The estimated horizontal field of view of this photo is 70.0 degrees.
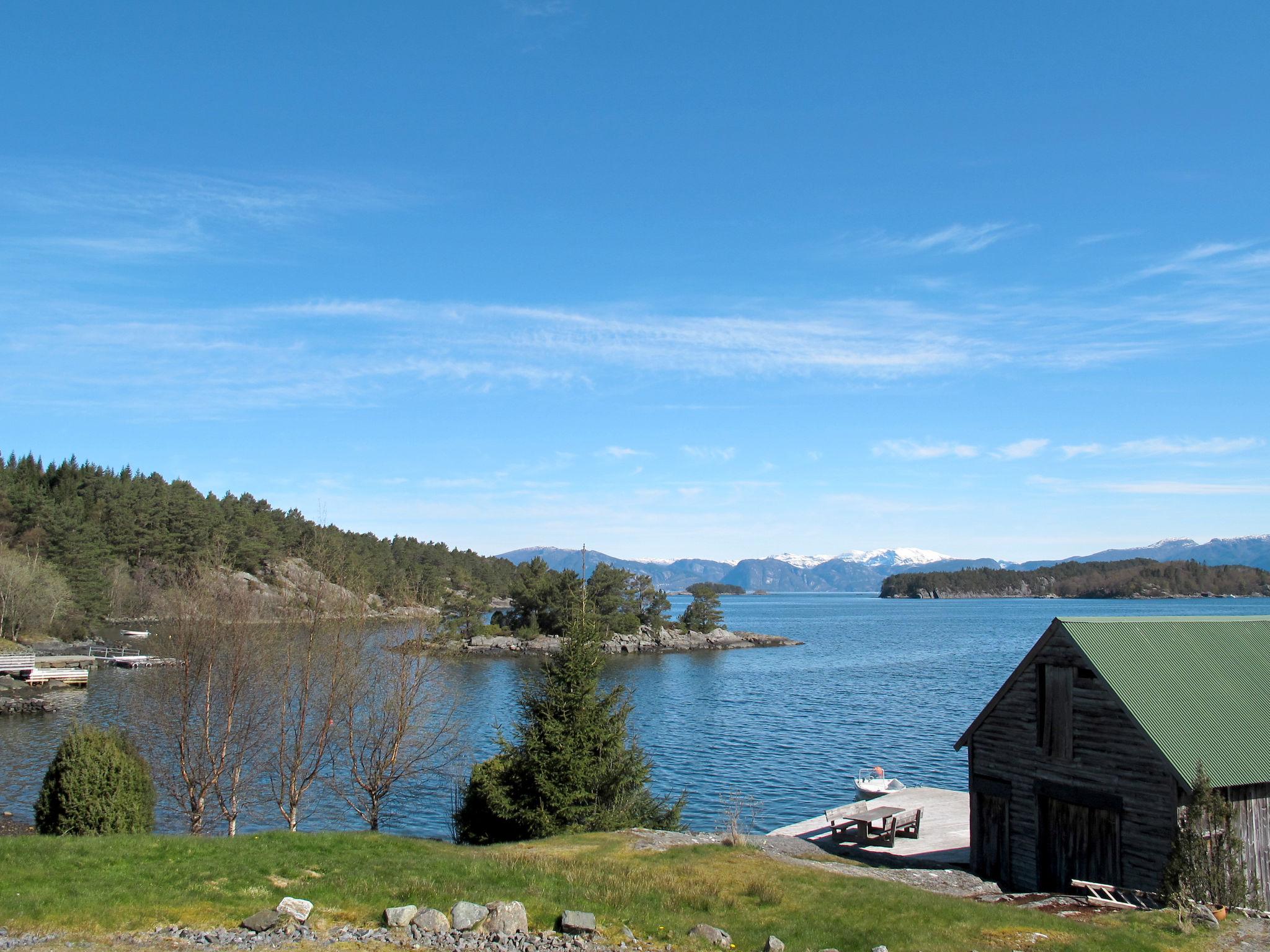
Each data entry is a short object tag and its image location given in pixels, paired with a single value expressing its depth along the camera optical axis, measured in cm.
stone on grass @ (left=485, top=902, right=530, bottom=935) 1497
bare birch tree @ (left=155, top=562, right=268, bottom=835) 2961
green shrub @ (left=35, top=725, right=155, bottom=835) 2312
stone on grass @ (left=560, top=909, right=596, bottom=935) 1503
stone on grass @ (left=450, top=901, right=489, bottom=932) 1491
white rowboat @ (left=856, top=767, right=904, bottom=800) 4053
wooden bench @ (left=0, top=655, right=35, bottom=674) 7346
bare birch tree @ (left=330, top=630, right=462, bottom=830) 3269
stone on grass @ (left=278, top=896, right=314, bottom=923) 1493
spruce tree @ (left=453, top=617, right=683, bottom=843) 2731
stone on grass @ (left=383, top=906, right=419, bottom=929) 1498
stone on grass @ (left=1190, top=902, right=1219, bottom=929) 1800
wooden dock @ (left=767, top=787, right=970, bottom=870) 2855
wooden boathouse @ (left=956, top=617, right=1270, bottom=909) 2178
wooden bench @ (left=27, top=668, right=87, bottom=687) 7112
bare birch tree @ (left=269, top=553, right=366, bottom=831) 3144
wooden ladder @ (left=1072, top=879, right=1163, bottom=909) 2030
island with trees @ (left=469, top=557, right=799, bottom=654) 11662
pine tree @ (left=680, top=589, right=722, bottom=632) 13838
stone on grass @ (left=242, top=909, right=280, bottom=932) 1450
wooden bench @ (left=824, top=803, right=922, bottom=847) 2989
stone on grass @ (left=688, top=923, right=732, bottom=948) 1510
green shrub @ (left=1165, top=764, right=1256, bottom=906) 1958
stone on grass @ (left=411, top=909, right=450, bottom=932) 1488
